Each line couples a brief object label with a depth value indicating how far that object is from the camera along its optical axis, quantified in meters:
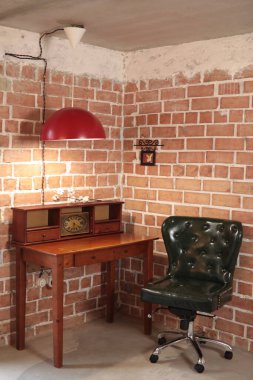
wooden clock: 4.49
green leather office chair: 3.96
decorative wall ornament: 4.97
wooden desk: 3.92
